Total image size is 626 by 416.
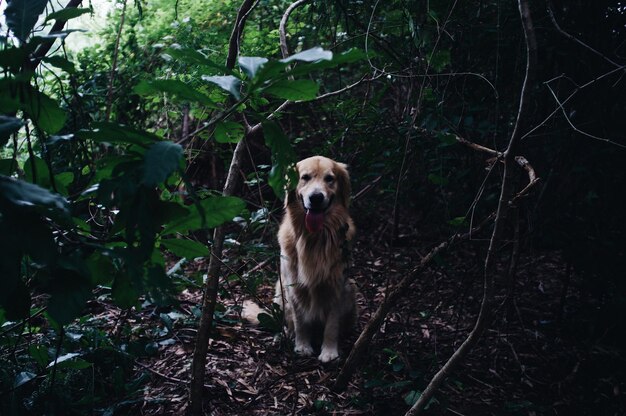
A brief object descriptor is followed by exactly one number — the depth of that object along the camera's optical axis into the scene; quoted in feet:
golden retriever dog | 13.05
